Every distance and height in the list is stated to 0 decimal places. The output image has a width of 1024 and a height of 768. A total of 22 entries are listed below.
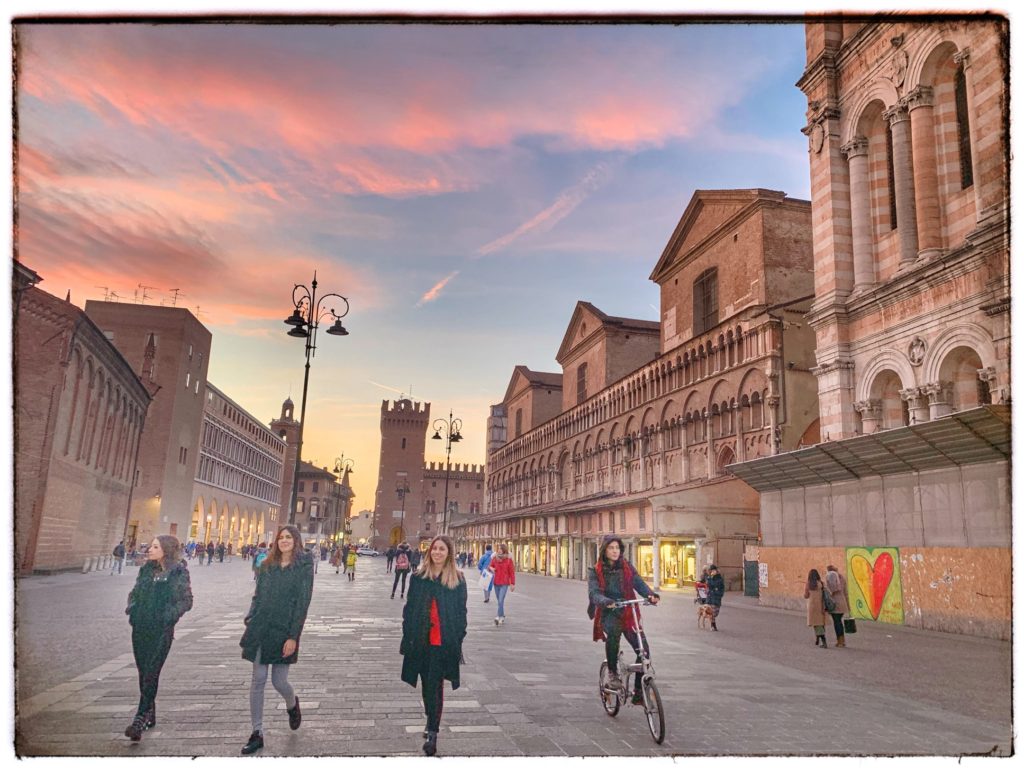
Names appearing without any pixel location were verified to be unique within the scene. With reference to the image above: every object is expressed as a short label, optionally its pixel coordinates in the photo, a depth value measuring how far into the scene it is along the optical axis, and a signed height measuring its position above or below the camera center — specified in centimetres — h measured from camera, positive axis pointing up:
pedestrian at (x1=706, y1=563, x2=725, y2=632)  1686 -152
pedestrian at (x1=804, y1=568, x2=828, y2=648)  1393 -147
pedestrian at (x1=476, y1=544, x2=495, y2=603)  2251 -156
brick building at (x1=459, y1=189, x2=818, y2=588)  3291 +712
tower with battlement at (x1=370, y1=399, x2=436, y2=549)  11569 +695
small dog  1675 -204
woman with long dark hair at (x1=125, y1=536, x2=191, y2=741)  581 -88
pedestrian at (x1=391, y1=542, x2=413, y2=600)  2198 -144
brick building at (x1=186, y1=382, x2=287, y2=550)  6850 +367
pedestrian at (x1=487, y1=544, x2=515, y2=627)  1670 -134
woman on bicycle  694 -67
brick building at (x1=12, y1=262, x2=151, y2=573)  2222 +247
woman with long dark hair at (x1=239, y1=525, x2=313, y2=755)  562 -84
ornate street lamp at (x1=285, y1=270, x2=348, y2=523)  1650 +443
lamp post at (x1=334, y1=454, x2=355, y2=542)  5968 +161
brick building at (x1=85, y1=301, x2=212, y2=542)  4828 +835
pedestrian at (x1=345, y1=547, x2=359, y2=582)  3320 -224
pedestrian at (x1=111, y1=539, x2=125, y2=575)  3073 -241
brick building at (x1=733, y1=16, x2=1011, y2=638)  1557 +499
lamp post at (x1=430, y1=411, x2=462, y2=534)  3903 +460
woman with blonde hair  584 -87
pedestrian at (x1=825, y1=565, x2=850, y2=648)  1399 -132
